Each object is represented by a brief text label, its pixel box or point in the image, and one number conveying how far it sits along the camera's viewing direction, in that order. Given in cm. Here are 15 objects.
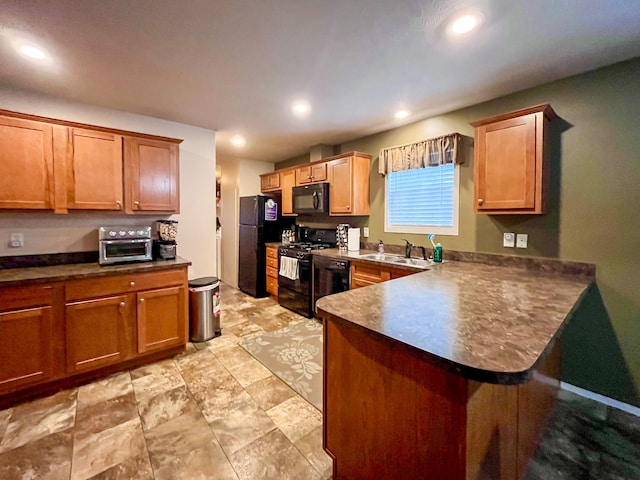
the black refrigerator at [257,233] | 476
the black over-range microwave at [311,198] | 405
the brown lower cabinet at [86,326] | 205
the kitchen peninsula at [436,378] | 91
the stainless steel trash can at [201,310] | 309
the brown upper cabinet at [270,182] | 501
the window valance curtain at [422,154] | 295
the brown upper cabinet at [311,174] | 410
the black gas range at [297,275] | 388
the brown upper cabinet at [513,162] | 220
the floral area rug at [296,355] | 231
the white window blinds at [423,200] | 310
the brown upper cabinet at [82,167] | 229
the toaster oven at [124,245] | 258
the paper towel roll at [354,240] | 393
